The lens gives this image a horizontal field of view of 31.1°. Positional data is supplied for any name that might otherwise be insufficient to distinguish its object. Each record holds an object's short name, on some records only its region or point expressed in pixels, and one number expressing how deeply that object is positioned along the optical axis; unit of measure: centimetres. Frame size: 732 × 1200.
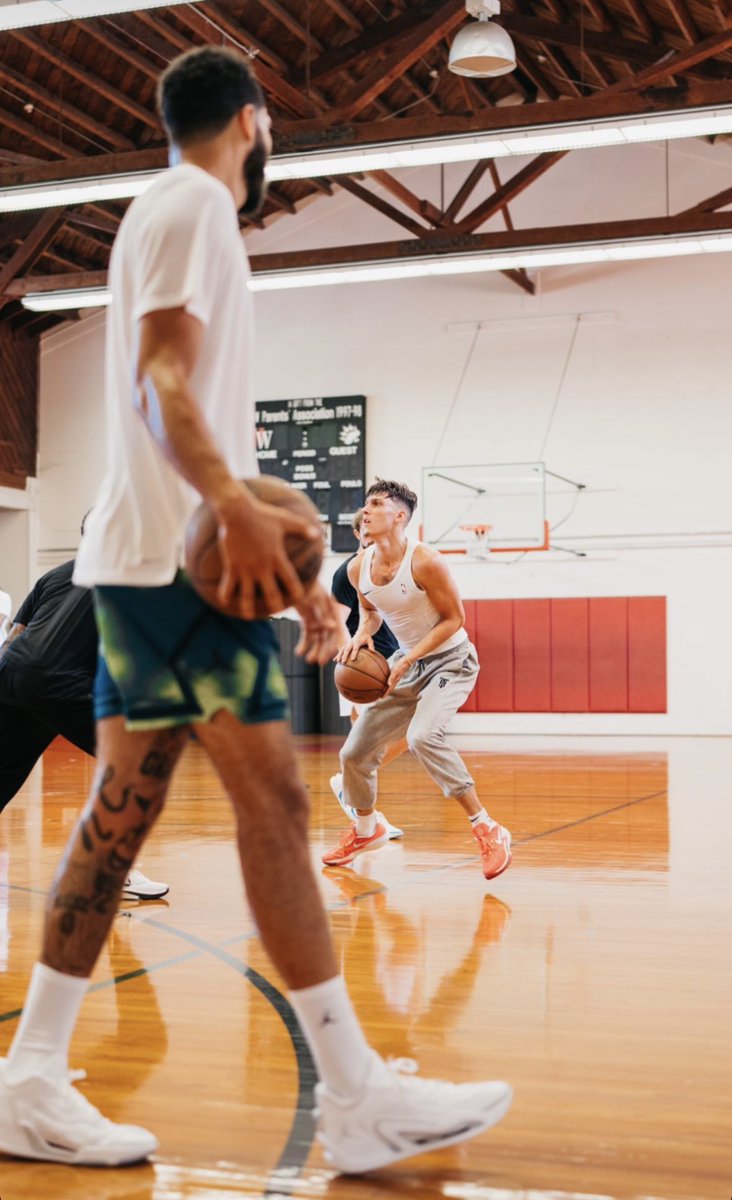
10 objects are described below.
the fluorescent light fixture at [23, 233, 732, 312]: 1439
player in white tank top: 546
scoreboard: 1828
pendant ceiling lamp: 1120
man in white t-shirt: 199
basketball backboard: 1638
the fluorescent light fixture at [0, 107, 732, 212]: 1096
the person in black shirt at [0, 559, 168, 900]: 432
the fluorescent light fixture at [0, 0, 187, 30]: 834
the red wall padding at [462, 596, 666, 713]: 1716
